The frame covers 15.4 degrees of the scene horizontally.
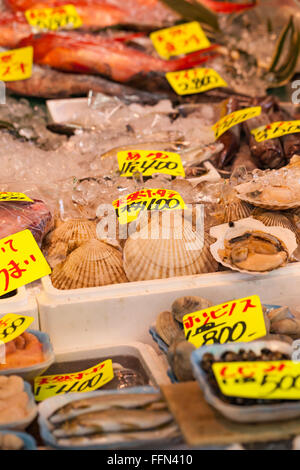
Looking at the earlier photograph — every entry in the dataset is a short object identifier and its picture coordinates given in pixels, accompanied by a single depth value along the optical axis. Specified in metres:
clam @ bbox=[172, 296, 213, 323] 1.39
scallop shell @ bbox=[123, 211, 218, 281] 1.47
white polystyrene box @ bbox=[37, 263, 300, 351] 1.43
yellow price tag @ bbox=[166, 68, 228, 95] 2.04
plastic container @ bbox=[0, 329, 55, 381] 1.32
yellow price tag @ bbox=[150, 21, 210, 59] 2.21
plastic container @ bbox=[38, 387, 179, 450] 1.22
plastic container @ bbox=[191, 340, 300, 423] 1.20
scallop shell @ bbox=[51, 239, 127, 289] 1.47
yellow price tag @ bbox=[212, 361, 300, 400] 1.21
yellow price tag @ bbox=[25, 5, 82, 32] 2.23
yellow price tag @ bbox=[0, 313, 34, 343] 1.35
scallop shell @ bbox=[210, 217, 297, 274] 1.48
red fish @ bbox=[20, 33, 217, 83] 2.12
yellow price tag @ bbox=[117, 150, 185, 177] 1.65
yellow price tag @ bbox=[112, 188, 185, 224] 1.53
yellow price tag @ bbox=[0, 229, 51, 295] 1.44
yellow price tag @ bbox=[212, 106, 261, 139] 1.78
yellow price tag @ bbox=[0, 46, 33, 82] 2.02
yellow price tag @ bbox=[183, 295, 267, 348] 1.36
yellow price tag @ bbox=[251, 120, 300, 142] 1.74
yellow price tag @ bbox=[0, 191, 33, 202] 1.53
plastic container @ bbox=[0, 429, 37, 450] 1.22
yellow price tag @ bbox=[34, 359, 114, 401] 1.34
